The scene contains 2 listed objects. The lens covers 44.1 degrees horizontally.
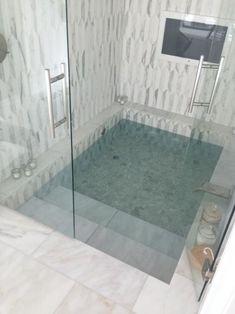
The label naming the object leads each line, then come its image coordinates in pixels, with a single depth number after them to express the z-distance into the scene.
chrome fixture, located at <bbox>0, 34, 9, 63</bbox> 1.95
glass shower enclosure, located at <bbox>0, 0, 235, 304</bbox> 1.95
